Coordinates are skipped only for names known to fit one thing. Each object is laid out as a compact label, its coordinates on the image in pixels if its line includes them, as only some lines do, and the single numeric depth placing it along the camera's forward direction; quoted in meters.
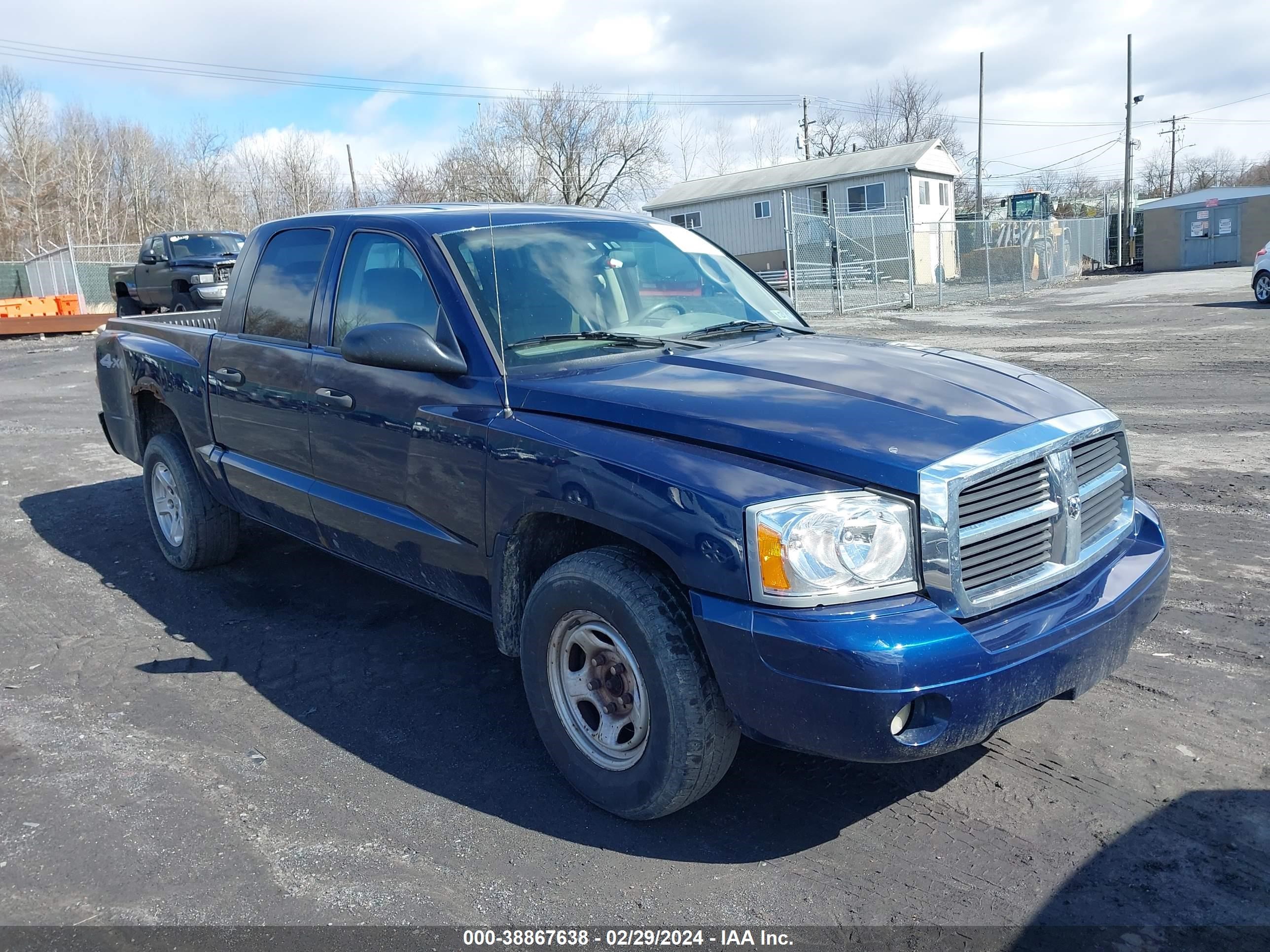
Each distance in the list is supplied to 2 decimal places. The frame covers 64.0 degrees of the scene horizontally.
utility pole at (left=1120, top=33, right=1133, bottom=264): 48.53
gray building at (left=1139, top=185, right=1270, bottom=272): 43.62
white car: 20.75
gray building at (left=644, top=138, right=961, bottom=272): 41.59
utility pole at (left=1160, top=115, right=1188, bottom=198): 83.88
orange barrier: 25.94
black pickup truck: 19.89
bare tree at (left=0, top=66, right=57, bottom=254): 54.97
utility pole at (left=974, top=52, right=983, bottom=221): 53.71
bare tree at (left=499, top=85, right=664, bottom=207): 47.75
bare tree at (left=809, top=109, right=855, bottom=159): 68.81
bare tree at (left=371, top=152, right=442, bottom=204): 49.72
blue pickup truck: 2.71
